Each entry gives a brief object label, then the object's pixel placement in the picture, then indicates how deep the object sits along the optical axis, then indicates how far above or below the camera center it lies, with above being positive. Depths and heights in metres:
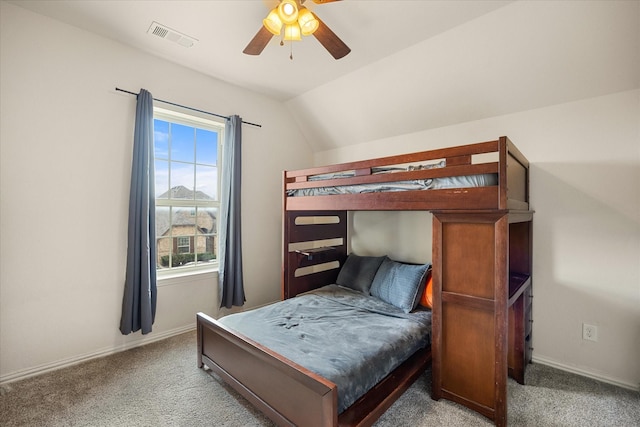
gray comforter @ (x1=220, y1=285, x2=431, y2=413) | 1.59 -0.80
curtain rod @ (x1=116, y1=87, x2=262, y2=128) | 2.55 +1.08
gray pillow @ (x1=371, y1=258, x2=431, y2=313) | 2.50 -0.61
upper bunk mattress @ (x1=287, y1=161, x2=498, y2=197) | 1.74 +0.23
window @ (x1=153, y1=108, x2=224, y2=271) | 2.93 +0.28
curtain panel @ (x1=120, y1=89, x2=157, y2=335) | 2.49 -0.18
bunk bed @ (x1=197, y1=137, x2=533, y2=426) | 1.57 -0.59
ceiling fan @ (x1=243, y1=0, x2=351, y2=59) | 1.72 +1.18
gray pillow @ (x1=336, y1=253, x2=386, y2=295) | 2.99 -0.60
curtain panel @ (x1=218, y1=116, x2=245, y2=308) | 3.12 -0.07
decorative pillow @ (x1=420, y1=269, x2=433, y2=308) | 2.57 -0.71
